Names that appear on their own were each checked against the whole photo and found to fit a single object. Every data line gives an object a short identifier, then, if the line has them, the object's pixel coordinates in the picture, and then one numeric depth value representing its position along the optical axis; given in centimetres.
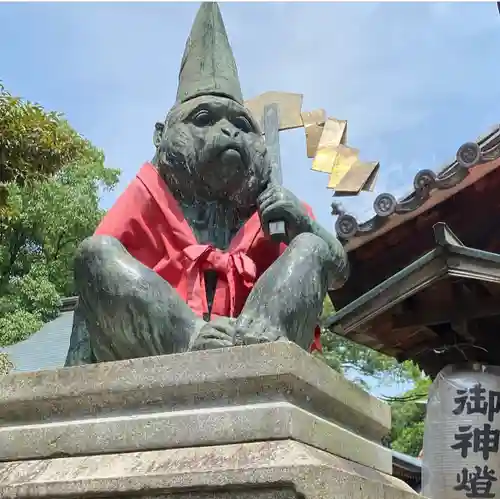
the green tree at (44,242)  1151
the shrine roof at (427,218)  476
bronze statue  183
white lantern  443
